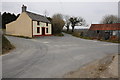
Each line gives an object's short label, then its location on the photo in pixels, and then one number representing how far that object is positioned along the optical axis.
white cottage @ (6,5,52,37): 25.50
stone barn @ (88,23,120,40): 33.14
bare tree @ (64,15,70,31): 51.03
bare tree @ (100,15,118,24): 51.44
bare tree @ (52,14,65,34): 35.70
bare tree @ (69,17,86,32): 49.97
